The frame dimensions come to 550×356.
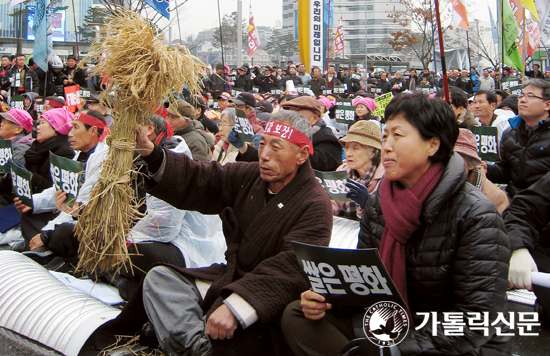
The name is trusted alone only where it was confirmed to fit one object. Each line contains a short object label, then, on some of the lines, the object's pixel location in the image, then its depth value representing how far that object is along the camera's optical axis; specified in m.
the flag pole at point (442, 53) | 3.67
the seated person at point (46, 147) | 5.66
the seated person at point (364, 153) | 4.26
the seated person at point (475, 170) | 3.53
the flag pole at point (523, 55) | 11.08
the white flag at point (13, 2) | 11.92
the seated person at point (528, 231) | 2.54
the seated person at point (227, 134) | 5.94
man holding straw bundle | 2.76
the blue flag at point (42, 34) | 10.93
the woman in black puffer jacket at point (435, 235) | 2.07
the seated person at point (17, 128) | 6.73
